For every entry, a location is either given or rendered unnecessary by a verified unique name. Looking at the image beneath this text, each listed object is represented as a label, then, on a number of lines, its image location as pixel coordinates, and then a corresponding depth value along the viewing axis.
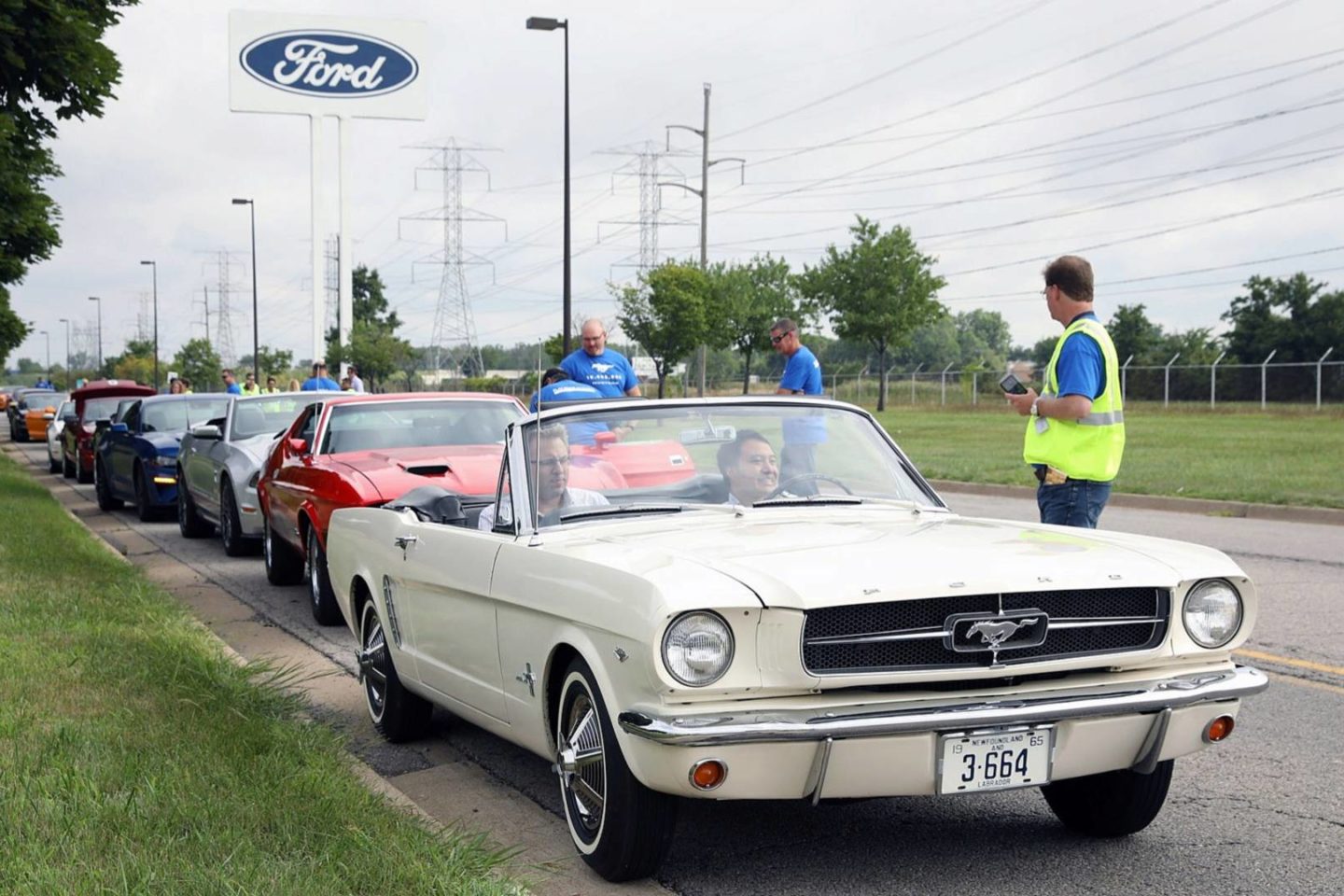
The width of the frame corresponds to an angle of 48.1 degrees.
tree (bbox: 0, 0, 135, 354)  17.97
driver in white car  5.56
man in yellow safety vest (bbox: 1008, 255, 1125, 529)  6.91
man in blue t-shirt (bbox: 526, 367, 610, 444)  10.61
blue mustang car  17.30
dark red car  24.55
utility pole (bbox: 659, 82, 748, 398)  47.03
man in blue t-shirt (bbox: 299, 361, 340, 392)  21.55
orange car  44.31
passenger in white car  5.32
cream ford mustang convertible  3.99
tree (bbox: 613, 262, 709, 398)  55.34
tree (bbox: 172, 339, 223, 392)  98.96
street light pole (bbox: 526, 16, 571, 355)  29.62
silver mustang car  13.39
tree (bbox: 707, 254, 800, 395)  59.55
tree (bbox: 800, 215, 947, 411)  57.50
